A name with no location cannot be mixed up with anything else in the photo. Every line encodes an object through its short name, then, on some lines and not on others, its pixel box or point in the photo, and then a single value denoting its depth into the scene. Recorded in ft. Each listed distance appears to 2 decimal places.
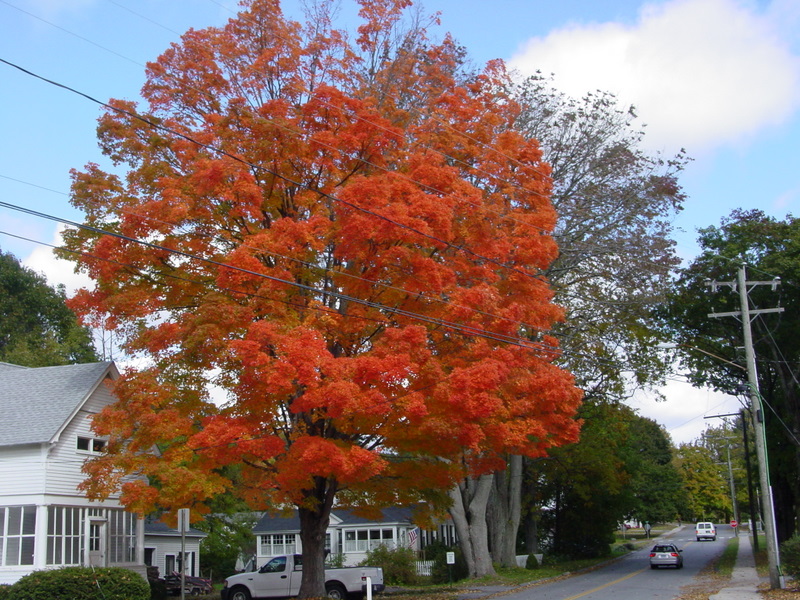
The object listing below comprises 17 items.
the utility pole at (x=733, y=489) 307.68
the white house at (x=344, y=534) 161.48
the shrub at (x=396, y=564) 124.77
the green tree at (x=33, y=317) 160.97
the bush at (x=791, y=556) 80.28
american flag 152.93
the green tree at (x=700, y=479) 347.97
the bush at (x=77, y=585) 64.23
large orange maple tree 56.95
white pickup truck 85.92
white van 238.68
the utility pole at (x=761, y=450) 79.05
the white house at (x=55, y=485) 71.15
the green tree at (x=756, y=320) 120.47
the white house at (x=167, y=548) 153.58
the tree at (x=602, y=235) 98.48
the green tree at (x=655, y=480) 222.69
